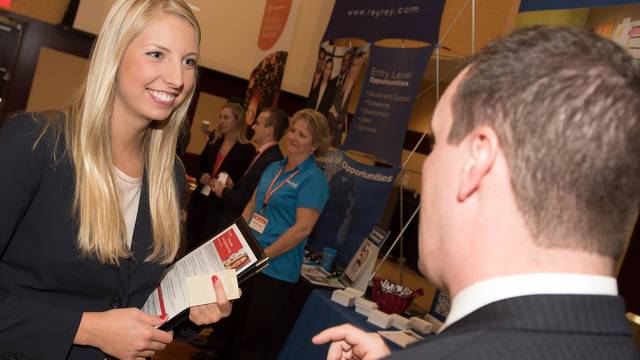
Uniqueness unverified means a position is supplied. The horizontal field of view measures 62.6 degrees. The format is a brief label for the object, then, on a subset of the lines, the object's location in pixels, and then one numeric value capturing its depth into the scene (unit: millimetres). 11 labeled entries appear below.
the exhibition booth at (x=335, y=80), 3012
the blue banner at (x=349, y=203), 3804
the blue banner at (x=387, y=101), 3715
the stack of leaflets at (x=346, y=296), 3051
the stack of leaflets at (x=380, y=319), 2801
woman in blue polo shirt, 3422
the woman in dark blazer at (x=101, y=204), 1345
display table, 2842
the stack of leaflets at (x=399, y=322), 2814
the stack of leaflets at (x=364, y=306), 2934
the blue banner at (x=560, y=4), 2229
